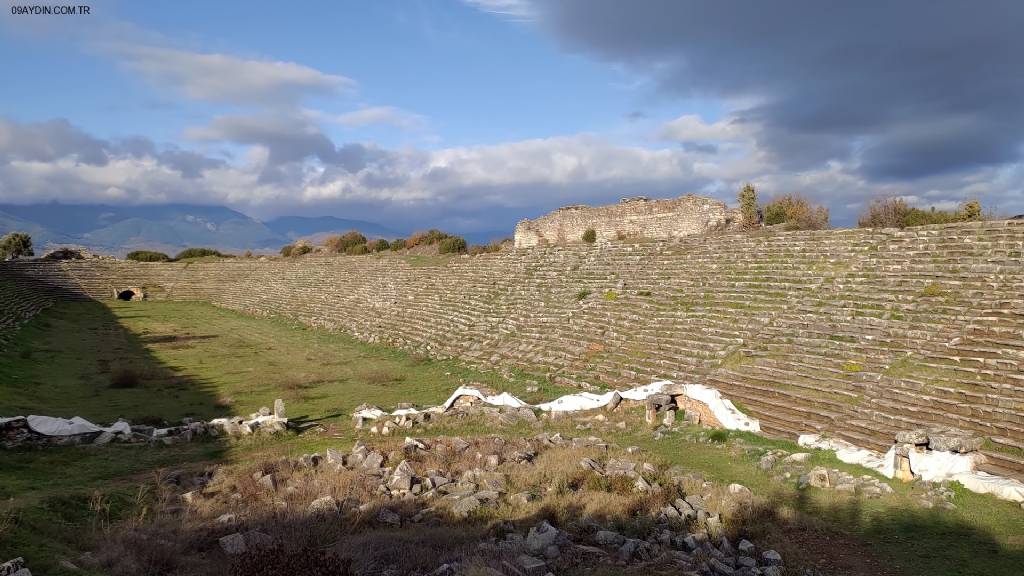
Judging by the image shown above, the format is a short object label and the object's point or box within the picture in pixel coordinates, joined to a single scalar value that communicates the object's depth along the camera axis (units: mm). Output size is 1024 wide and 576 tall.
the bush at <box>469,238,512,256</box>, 42300
